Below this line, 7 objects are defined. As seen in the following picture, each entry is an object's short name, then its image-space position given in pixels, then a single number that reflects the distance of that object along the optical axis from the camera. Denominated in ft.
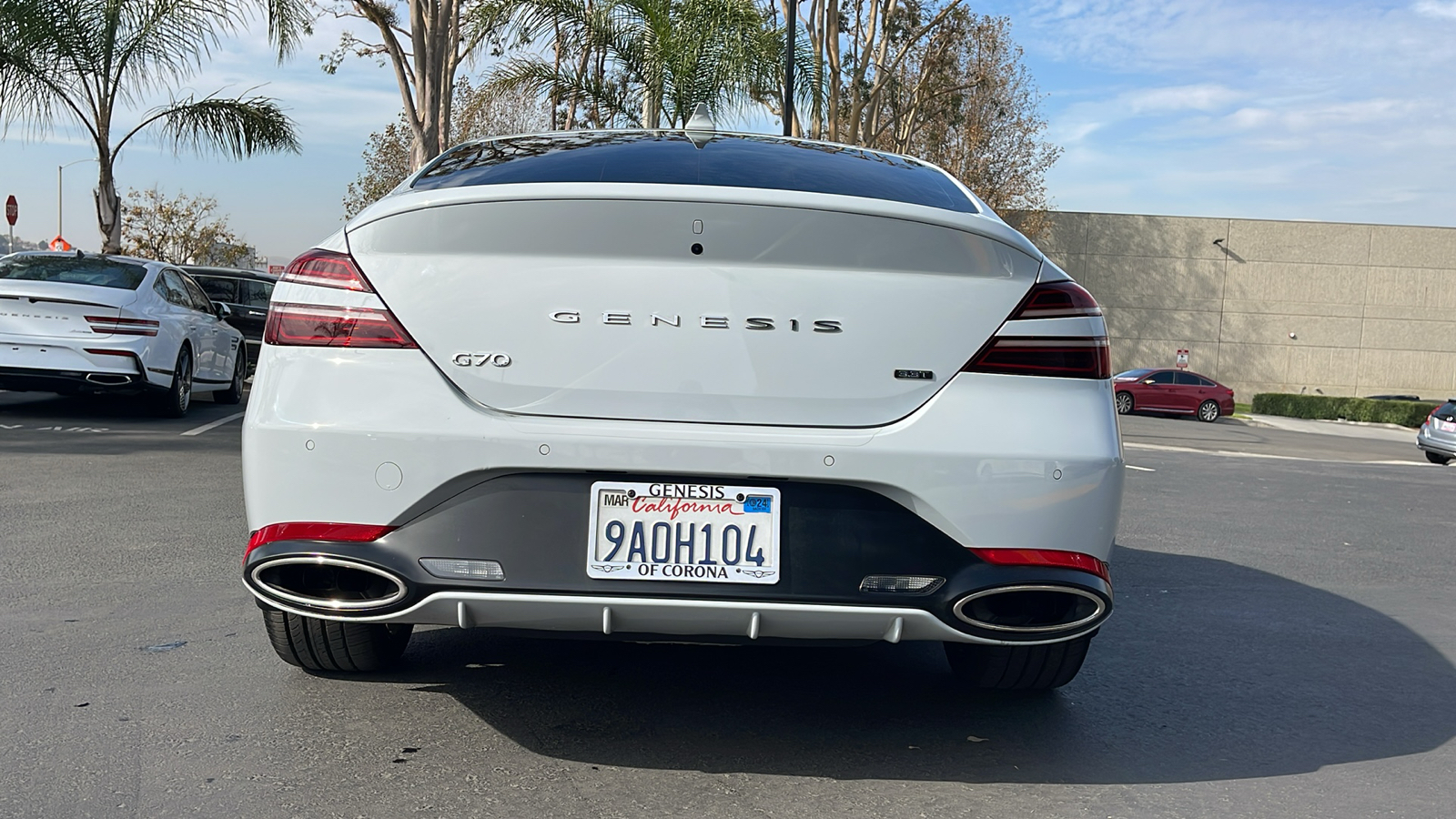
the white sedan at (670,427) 9.80
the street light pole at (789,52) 74.23
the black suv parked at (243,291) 58.39
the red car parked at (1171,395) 124.36
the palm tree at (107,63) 58.18
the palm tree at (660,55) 60.64
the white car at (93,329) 36.83
